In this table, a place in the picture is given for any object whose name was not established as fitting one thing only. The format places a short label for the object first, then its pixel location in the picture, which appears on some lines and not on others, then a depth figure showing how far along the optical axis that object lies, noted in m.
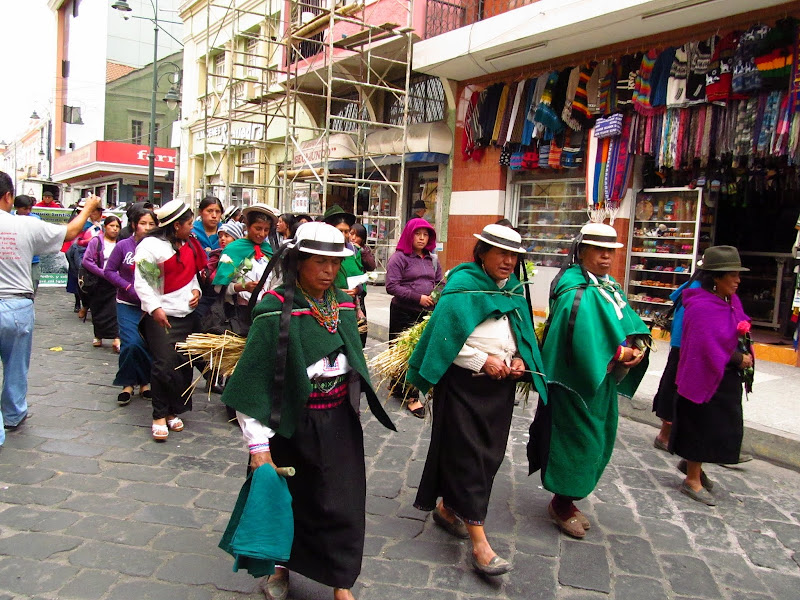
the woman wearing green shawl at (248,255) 5.36
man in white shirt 4.66
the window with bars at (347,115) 17.35
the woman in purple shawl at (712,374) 4.34
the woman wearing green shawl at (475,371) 3.46
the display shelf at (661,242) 9.48
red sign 27.78
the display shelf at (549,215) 11.28
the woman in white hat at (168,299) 5.08
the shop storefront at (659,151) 8.10
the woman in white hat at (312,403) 2.74
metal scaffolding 13.80
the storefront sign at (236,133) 20.31
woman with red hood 6.35
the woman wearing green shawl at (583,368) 3.67
